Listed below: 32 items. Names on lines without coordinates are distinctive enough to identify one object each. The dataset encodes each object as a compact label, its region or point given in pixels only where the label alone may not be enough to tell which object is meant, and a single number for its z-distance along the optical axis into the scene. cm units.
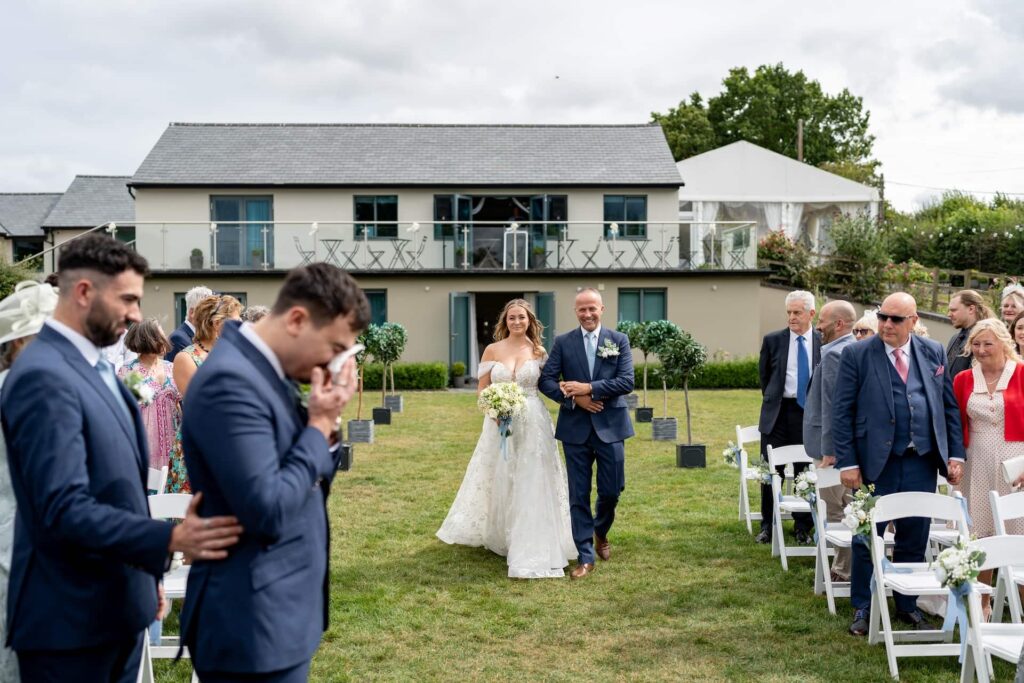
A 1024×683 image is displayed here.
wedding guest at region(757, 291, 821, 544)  945
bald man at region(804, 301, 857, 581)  807
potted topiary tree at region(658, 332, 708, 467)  1551
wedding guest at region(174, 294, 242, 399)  688
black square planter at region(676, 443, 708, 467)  1404
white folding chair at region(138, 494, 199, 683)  587
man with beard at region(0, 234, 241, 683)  289
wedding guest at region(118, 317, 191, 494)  742
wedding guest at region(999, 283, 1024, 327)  886
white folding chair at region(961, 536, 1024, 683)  508
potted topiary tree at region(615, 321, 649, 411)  2169
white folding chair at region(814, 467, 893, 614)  724
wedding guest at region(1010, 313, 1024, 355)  829
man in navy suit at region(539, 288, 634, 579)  843
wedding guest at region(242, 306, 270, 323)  741
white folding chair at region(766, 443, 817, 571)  842
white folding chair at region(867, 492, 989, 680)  604
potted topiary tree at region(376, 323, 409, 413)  1978
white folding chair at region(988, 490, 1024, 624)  596
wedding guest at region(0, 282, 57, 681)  387
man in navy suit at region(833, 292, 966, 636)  680
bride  833
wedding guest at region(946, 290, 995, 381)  869
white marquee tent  3797
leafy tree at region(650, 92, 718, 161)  5908
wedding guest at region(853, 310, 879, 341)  916
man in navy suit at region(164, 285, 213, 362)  770
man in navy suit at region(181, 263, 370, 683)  279
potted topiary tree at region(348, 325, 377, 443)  1684
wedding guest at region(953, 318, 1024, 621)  720
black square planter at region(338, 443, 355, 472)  1410
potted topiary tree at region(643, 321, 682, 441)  1673
